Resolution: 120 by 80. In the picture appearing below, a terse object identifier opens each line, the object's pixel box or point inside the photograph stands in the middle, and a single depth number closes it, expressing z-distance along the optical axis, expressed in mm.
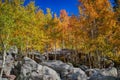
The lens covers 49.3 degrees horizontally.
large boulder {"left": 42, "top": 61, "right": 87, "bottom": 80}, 14481
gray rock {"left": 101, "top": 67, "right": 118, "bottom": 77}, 14868
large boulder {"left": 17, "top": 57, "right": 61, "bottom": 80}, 14281
